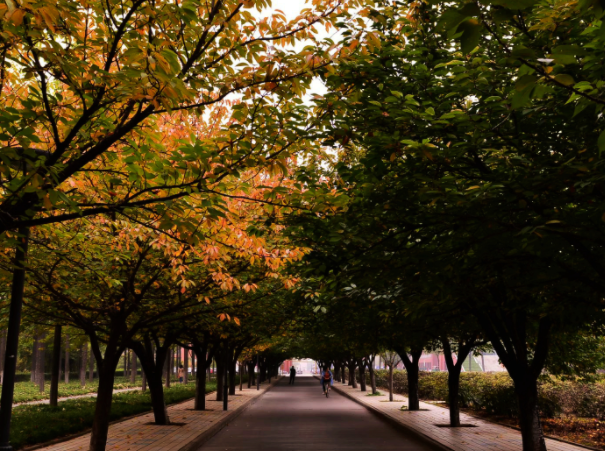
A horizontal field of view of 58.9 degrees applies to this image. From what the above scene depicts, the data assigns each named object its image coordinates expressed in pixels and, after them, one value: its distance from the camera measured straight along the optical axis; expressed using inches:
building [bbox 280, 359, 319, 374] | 7367.1
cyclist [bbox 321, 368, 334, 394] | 1514.5
